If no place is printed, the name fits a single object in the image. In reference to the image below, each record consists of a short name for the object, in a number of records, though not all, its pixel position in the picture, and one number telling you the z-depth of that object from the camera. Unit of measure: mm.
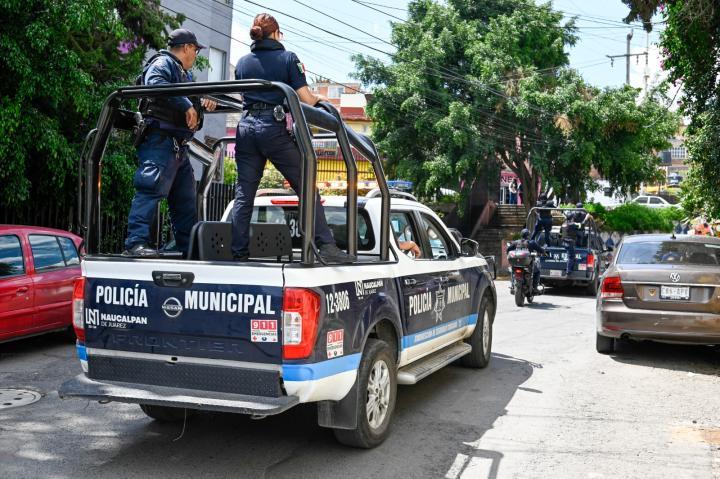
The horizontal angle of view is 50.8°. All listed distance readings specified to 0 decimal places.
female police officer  5453
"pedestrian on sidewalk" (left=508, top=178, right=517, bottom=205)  46031
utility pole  49844
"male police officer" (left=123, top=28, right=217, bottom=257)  5520
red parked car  8297
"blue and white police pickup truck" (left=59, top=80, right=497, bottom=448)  4551
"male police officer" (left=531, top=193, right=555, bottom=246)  17953
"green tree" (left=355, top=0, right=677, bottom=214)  26828
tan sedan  8516
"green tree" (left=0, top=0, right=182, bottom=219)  10312
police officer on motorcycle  15656
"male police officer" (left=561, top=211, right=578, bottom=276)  17453
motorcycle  15078
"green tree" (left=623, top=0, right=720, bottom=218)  12234
